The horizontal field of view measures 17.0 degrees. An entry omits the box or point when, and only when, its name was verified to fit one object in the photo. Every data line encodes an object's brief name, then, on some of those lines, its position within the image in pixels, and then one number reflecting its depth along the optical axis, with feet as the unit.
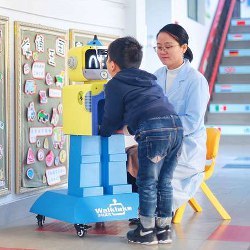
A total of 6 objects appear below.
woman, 17.83
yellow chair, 18.90
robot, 16.80
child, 15.52
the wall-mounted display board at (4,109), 18.33
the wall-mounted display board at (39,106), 19.09
